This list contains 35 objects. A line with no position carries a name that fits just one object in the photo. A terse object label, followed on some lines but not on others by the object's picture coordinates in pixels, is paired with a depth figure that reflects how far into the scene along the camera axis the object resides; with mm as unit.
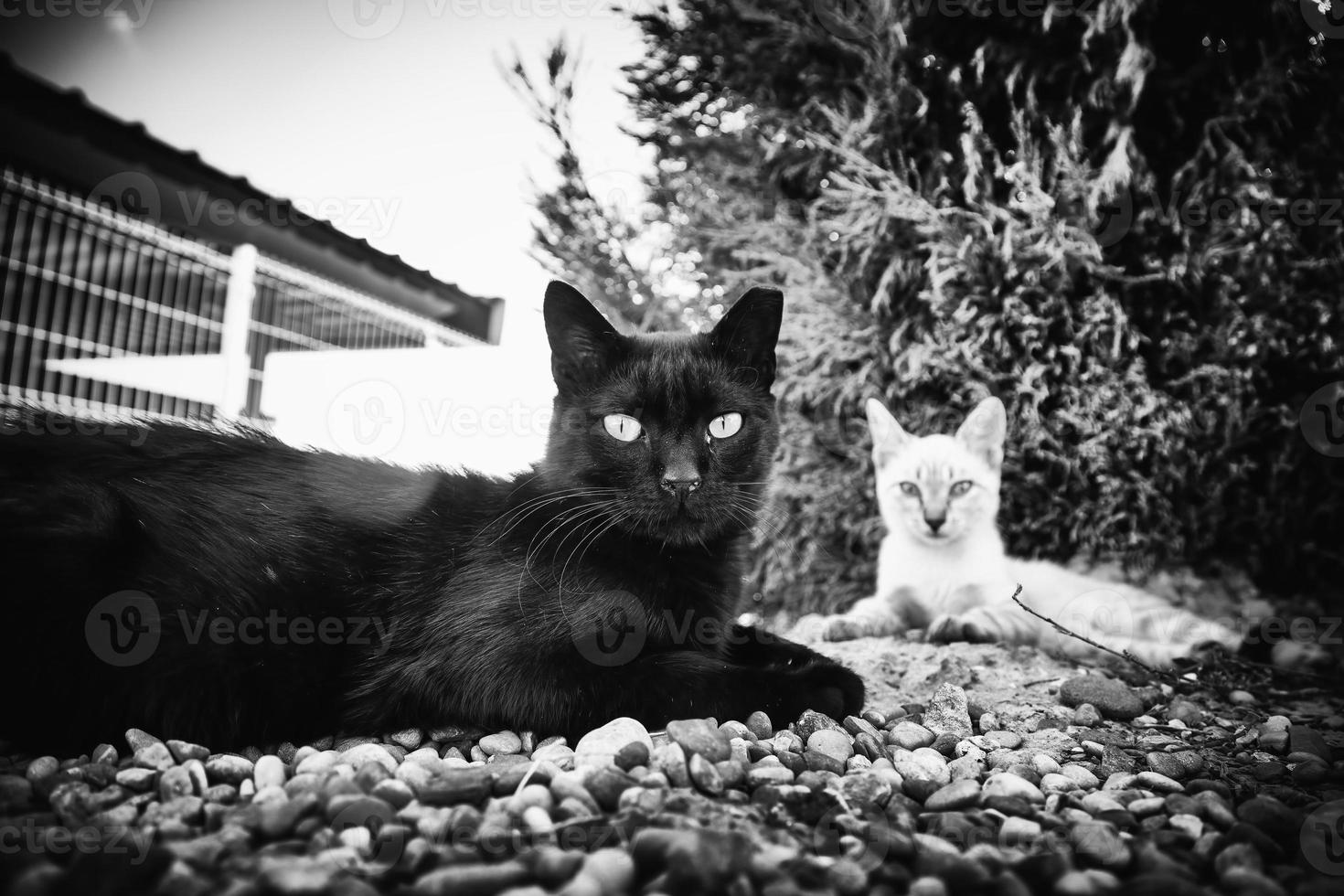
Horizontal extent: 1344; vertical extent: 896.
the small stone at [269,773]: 335
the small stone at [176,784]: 315
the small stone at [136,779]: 328
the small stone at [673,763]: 331
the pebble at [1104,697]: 459
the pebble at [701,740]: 350
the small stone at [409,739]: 399
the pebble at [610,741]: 354
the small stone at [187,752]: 360
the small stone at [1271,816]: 310
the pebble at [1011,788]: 342
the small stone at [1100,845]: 272
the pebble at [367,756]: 365
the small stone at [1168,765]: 382
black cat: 378
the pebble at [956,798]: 328
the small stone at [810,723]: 401
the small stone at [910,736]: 405
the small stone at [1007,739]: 415
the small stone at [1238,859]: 269
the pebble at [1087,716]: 447
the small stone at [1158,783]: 359
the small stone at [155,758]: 349
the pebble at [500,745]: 390
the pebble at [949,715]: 428
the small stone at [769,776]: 336
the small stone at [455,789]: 310
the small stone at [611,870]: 236
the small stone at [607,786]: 305
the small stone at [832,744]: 381
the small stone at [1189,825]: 300
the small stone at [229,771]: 340
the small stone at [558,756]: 357
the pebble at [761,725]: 395
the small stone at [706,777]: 324
